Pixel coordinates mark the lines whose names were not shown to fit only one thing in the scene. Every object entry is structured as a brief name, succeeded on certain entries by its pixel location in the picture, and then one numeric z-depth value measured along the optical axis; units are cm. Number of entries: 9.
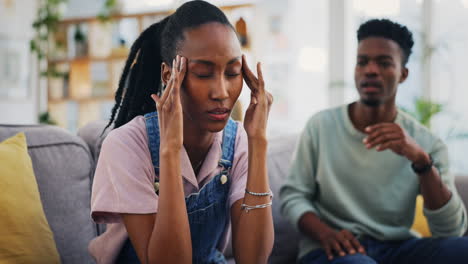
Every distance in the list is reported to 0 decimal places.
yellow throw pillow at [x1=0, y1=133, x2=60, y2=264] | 122
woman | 107
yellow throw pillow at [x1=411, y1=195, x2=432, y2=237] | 191
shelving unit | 508
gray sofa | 143
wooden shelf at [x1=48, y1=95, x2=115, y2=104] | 515
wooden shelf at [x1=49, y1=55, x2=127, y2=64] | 507
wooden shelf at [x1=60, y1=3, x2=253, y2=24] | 460
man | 160
